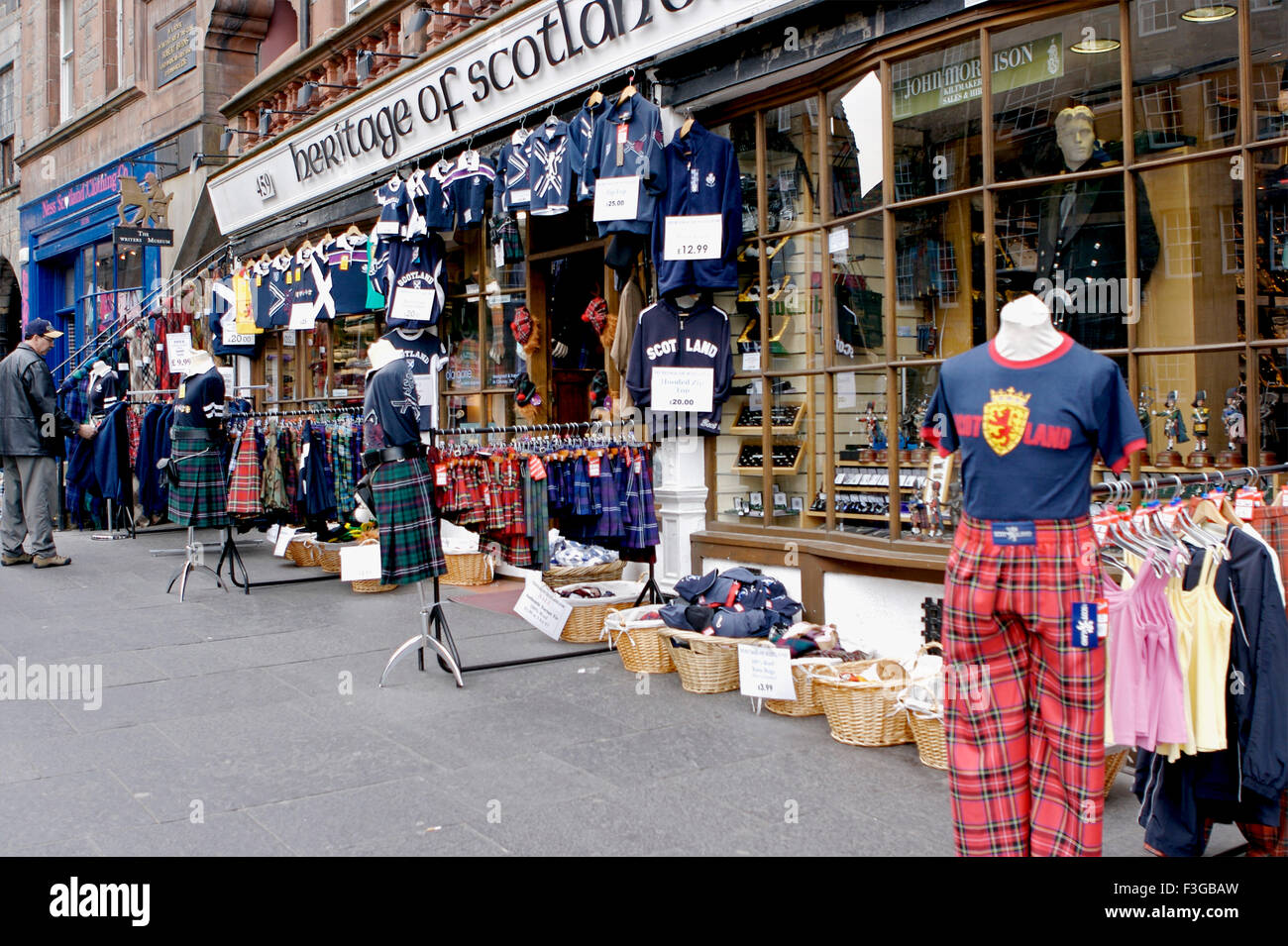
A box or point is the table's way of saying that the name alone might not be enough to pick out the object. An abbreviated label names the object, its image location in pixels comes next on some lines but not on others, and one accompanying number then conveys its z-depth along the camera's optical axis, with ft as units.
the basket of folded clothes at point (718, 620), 20.40
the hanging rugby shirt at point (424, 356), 34.55
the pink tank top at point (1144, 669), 11.73
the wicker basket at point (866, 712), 17.47
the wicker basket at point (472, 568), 32.63
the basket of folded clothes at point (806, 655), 19.01
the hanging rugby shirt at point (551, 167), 26.40
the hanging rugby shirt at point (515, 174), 27.81
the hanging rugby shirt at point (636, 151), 24.06
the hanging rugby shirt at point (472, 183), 30.12
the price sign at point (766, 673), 18.71
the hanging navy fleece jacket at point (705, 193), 23.88
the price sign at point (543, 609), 23.61
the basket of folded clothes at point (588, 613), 24.67
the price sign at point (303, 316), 38.60
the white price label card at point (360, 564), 24.32
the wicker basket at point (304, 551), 36.24
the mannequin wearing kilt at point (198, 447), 31.91
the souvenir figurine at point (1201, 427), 17.63
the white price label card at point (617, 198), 24.18
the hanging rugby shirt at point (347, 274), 37.24
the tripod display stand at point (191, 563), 30.78
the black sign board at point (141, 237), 47.88
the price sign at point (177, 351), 39.14
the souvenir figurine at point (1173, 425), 17.92
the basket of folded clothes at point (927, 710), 16.67
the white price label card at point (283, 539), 32.12
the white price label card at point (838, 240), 22.48
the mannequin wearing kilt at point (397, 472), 21.17
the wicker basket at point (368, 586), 31.24
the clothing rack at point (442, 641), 21.61
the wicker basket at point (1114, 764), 14.87
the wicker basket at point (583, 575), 26.94
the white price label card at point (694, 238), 23.72
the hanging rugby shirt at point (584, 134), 25.66
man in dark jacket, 35.91
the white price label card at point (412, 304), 32.96
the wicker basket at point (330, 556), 34.63
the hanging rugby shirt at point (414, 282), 32.99
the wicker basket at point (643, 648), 21.90
